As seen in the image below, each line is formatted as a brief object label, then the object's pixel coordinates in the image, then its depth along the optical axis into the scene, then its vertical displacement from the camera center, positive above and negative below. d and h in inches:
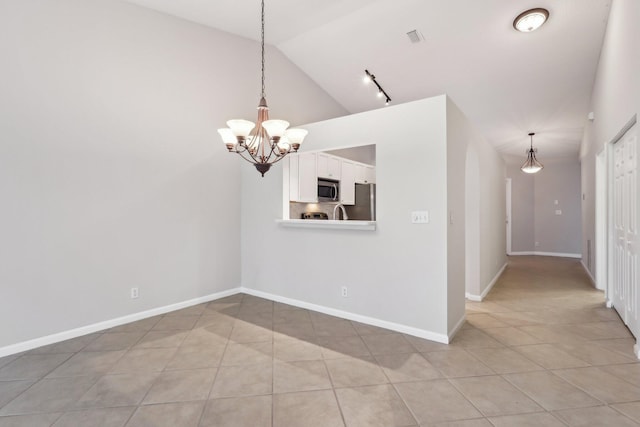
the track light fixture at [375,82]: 195.3 +86.3
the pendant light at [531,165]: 277.8 +46.7
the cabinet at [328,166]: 183.8 +30.5
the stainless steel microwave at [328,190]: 187.2 +15.9
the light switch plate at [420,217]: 115.3 -0.4
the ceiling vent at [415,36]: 154.7 +90.4
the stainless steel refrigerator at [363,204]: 208.1 +7.7
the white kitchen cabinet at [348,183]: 209.0 +22.2
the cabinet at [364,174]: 228.7 +32.6
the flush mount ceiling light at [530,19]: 127.6 +82.5
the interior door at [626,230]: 111.1 -5.8
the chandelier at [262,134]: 99.6 +27.7
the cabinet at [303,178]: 165.6 +20.8
